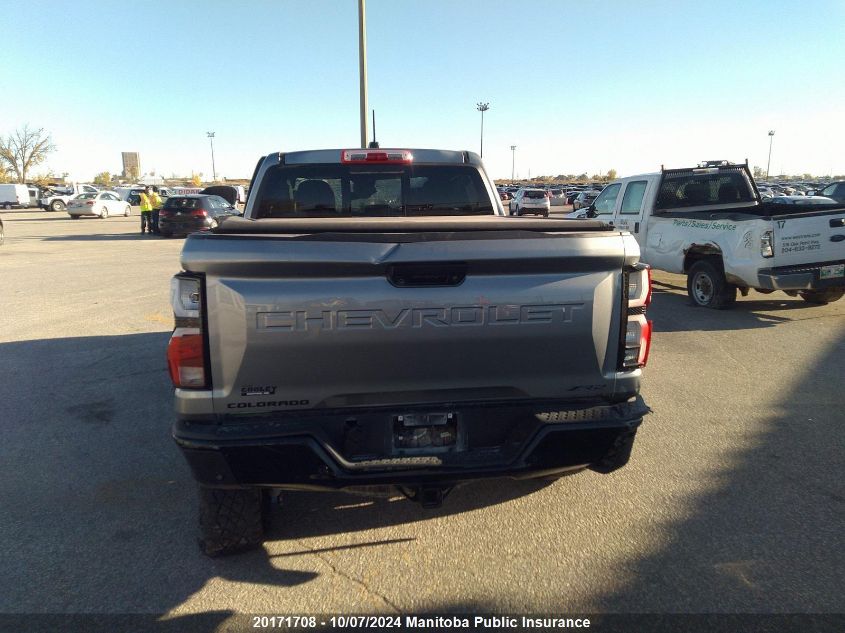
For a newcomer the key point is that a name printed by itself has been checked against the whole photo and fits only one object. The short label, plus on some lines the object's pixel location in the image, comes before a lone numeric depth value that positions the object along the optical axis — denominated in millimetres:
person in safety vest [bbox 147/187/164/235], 24281
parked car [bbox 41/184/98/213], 44969
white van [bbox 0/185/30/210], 49031
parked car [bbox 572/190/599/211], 36688
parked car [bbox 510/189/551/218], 33375
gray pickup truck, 2371
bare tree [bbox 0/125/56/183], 90188
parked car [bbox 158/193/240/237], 21750
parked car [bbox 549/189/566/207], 47562
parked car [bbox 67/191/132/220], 36031
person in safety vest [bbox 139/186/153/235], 24219
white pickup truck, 7727
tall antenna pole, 14703
